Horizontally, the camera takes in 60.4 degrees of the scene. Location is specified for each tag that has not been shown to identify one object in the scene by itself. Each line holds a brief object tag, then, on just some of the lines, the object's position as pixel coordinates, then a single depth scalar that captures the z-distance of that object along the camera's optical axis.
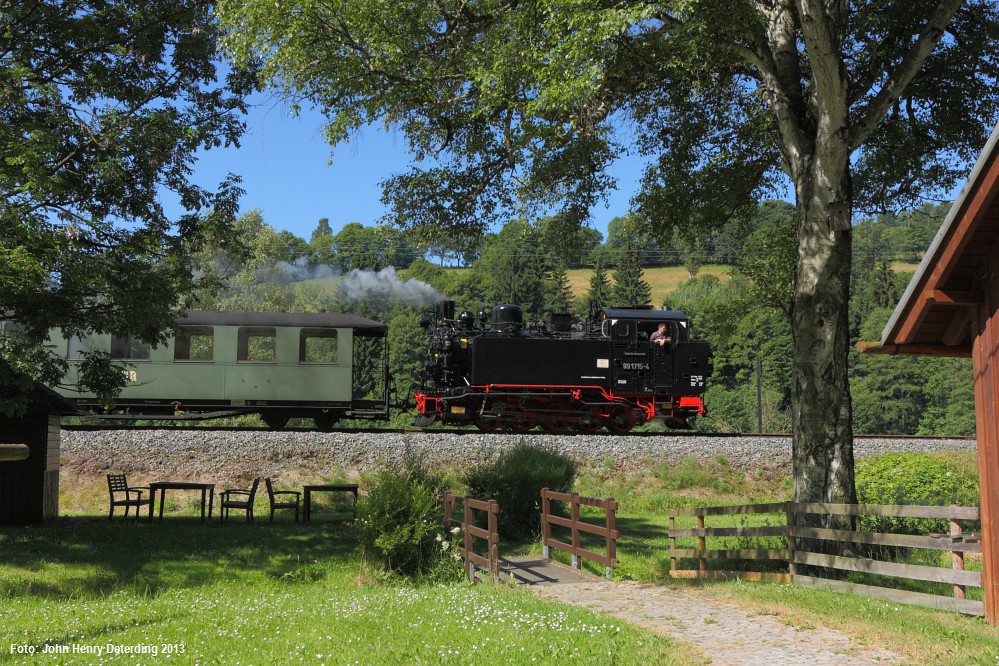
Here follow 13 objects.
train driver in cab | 23.02
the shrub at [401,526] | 11.95
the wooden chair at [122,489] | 16.12
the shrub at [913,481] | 16.73
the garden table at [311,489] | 16.11
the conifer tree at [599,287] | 66.66
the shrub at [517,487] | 15.58
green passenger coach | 21.44
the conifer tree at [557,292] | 71.50
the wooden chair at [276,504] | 16.09
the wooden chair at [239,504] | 15.87
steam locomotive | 22.72
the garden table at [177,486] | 15.79
